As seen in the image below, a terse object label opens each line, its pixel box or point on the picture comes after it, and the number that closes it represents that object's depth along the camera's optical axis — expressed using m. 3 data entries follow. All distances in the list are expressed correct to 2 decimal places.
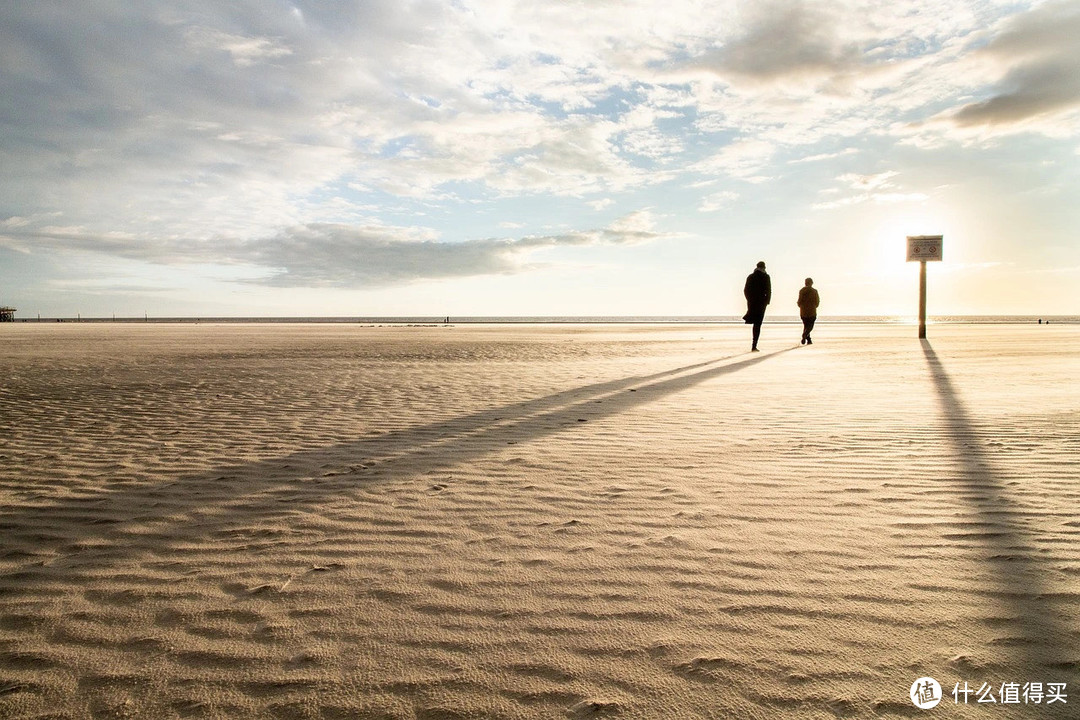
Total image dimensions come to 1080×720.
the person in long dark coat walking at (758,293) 15.68
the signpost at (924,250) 18.19
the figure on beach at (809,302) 18.41
